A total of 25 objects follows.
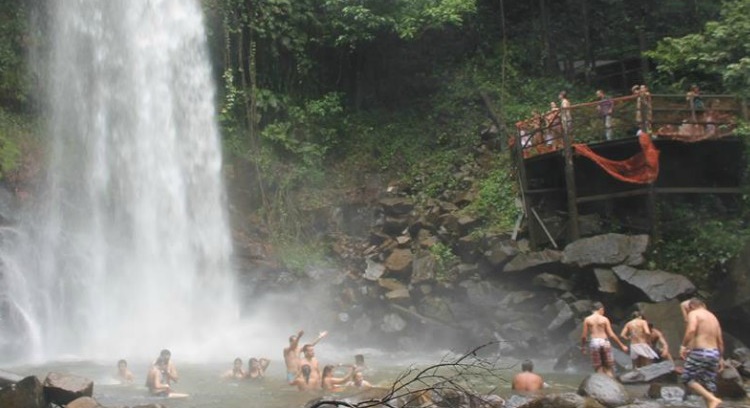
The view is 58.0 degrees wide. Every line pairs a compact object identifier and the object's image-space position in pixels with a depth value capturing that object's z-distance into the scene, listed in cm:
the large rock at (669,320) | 1239
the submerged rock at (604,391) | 846
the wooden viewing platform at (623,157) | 1438
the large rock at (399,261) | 1645
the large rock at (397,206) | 1838
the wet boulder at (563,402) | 766
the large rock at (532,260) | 1459
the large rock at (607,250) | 1377
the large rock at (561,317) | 1370
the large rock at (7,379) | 881
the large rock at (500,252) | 1509
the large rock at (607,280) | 1339
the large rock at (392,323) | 1535
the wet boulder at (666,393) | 895
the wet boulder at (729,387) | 883
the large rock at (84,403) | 797
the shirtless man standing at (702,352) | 816
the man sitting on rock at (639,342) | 1134
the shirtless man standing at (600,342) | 1068
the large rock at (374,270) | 1662
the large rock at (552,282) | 1440
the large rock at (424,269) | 1586
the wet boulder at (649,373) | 1034
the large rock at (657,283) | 1288
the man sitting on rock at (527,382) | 984
